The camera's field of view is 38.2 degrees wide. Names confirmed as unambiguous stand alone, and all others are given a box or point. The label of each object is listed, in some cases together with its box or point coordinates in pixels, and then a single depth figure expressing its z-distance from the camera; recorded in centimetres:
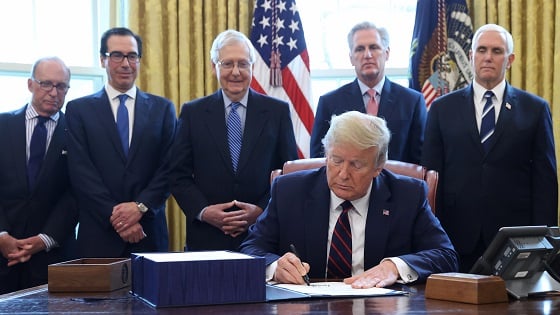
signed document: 257
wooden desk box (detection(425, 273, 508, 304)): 244
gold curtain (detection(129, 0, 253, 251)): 602
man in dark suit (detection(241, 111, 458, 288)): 324
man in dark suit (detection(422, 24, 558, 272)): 454
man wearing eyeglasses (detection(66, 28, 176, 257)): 464
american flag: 597
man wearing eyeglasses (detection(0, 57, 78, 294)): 476
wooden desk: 229
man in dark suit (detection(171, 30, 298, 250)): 458
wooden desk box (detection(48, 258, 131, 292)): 268
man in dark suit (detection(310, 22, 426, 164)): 487
